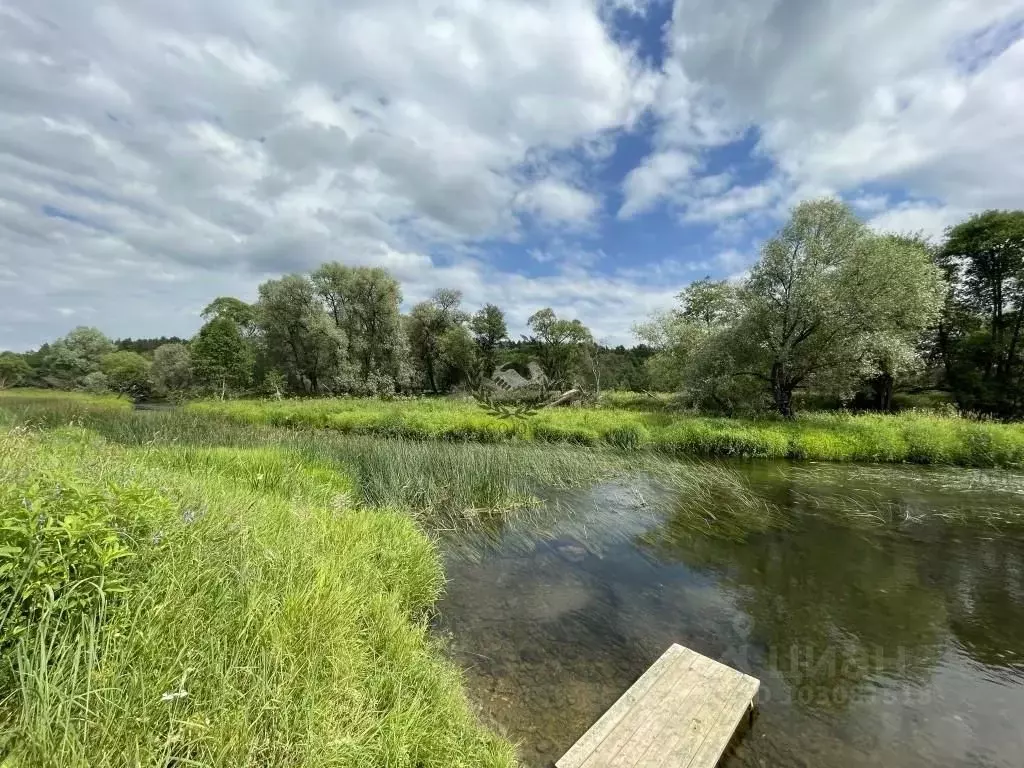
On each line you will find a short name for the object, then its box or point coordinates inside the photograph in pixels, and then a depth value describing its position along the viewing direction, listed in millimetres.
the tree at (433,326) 45844
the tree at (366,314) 39375
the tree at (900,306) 17297
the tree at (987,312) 24172
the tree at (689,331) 21484
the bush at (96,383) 49188
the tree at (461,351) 43188
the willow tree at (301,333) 38031
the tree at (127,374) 50500
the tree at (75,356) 59259
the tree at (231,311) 54122
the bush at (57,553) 2369
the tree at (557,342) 43344
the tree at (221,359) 38656
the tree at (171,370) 48941
